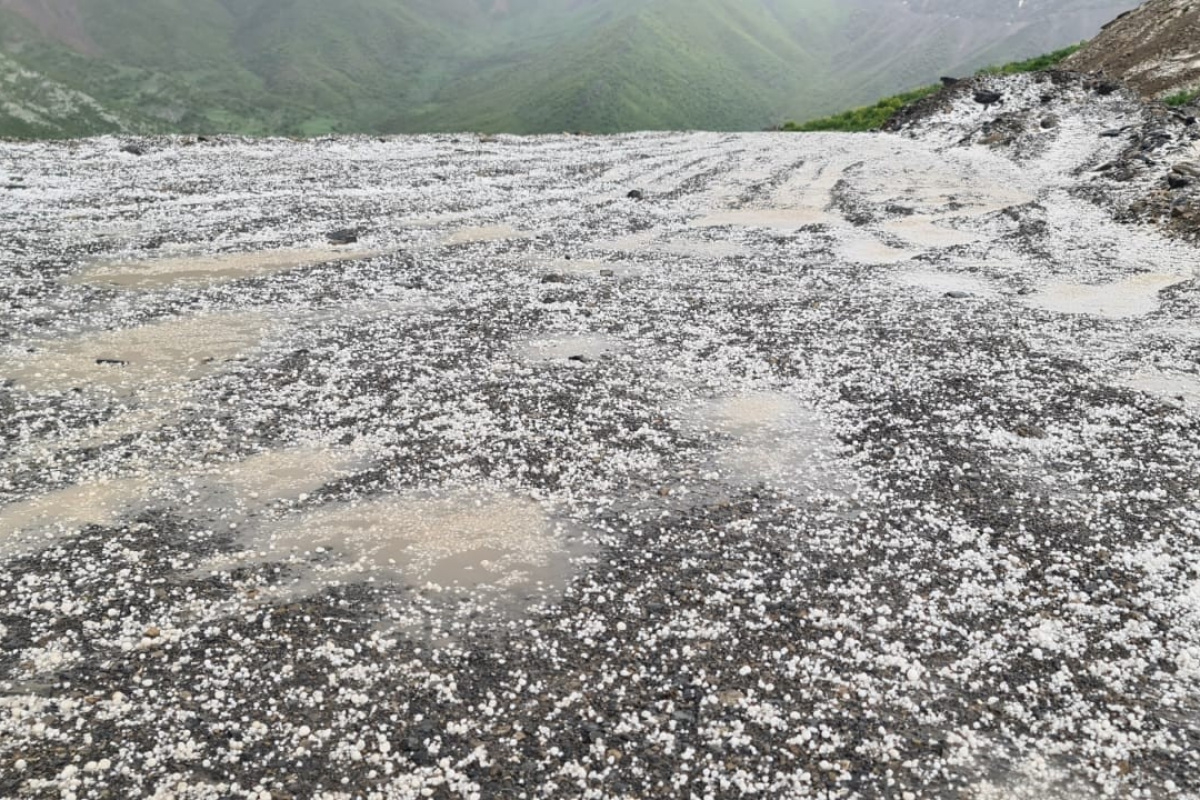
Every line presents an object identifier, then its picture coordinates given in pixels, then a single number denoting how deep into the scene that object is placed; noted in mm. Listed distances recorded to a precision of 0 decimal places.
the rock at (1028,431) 12594
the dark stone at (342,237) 23544
